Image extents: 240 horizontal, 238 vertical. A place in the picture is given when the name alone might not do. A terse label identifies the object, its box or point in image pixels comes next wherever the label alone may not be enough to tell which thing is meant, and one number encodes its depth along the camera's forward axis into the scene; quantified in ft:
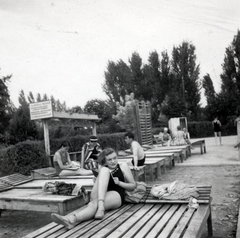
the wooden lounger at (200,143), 40.86
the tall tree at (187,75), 115.67
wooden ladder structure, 43.34
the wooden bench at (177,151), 32.07
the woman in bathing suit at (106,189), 9.19
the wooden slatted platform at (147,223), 8.11
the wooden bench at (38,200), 12.74
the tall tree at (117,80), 137.90
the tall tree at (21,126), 38.52
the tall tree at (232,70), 108.68
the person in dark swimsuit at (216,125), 51.03
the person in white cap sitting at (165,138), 46.00
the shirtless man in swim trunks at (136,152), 21.01
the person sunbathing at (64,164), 20.85
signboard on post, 33.96
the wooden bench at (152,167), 22.98
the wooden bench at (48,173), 20.25
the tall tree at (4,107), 75.20
